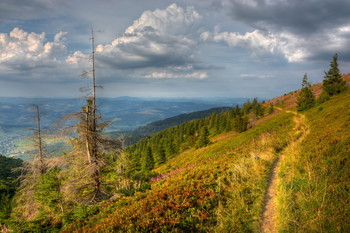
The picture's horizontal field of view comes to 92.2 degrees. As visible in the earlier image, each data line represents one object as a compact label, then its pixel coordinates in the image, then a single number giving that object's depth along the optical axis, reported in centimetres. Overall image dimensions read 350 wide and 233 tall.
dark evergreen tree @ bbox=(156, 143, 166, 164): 6028
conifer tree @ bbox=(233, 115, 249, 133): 5131
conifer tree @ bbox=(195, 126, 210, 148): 5178
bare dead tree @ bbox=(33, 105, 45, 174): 2111
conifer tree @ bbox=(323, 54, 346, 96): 4016
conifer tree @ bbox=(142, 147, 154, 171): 5054
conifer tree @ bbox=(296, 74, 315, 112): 4143
